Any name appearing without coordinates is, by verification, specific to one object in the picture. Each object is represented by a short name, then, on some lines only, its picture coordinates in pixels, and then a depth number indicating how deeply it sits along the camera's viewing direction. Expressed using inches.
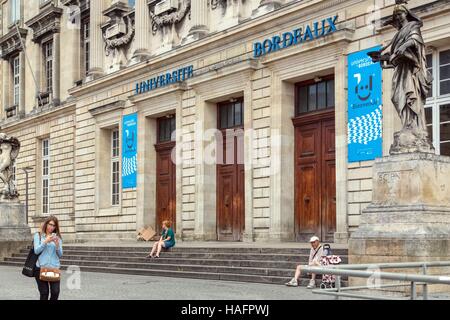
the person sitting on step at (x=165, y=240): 860.6
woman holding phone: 421.4
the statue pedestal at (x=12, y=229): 1092.5
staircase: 690.3
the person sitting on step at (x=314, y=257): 612.1
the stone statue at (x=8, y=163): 1117.1
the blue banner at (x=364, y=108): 802.8
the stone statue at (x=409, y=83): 561.3
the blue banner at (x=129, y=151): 1202.0
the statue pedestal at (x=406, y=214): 530.3
